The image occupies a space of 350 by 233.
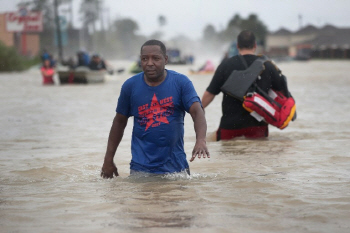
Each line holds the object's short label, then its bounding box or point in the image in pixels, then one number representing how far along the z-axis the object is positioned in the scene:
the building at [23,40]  87.31
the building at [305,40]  139.62
